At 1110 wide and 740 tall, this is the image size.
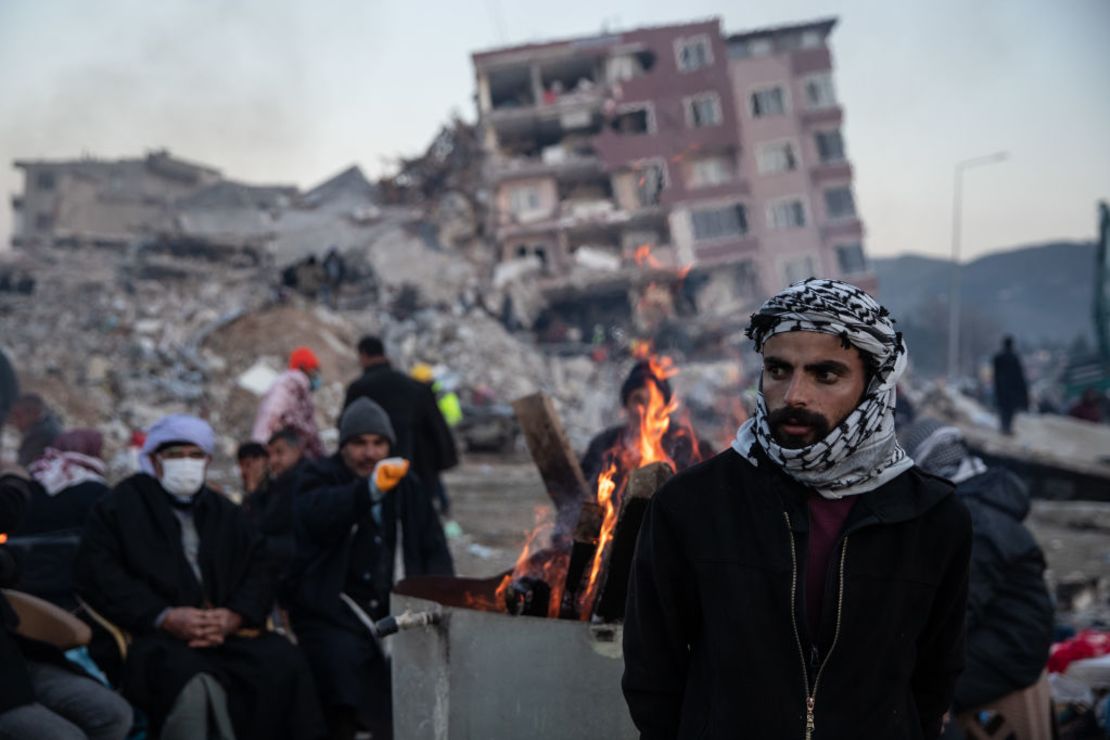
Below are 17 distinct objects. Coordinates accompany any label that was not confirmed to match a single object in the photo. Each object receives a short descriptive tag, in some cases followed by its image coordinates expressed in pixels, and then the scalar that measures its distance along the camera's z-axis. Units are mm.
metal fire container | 2746
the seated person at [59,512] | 4535
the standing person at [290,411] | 7387
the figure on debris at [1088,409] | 18656
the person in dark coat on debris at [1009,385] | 15953
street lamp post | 32969
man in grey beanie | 4250
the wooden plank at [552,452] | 3828
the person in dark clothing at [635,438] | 3918
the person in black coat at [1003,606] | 3791
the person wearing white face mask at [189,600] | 3818
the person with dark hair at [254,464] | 6270
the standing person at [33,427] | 8000
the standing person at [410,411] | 7070
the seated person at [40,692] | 3207
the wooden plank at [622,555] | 2783
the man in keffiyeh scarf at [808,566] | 1891
